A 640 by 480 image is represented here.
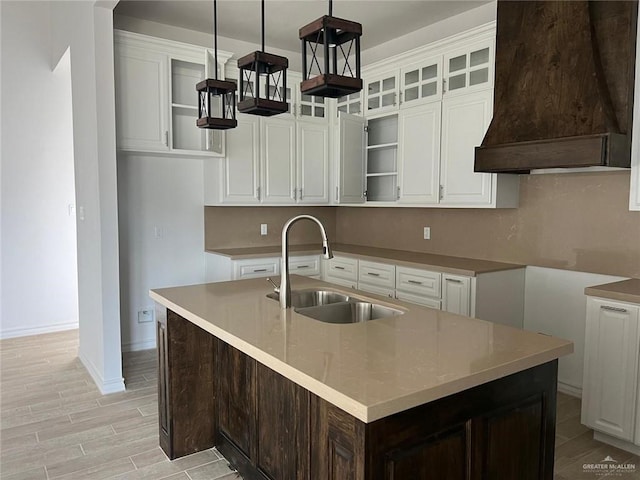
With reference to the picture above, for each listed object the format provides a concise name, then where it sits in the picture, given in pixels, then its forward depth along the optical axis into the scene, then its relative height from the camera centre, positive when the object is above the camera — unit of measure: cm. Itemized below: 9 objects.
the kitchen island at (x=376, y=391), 132 -61
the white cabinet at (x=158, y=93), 374 +89
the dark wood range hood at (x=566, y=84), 272 +73
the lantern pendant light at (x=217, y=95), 254 +59
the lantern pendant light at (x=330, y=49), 168 +56
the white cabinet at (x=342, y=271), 459 -67
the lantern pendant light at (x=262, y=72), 211 +58
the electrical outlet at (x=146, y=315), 445 -106
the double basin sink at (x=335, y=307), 233 -53
